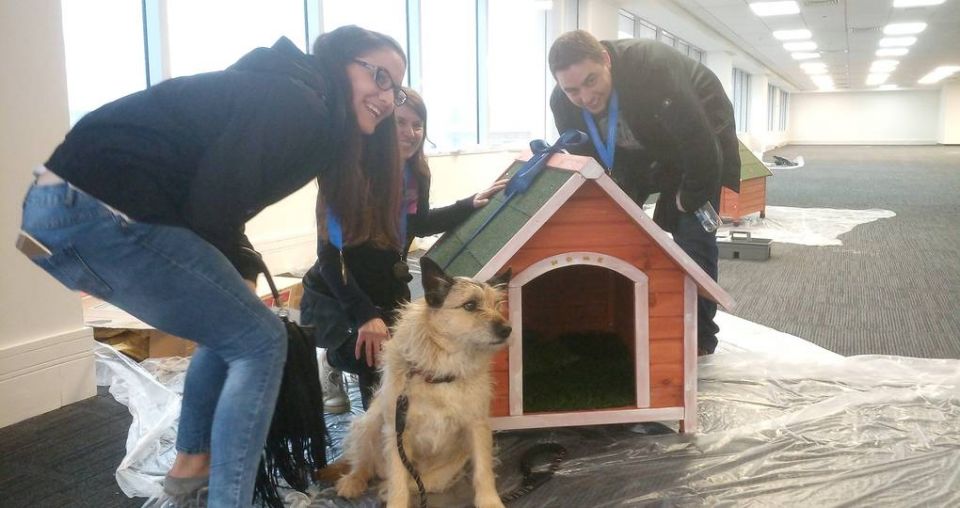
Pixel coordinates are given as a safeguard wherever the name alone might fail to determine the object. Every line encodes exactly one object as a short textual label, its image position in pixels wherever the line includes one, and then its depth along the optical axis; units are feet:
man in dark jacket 8.85
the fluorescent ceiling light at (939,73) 70.58
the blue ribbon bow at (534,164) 7.95
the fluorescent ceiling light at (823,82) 84.58
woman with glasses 4.63
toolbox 19.02
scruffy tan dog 6.01
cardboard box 10.90
